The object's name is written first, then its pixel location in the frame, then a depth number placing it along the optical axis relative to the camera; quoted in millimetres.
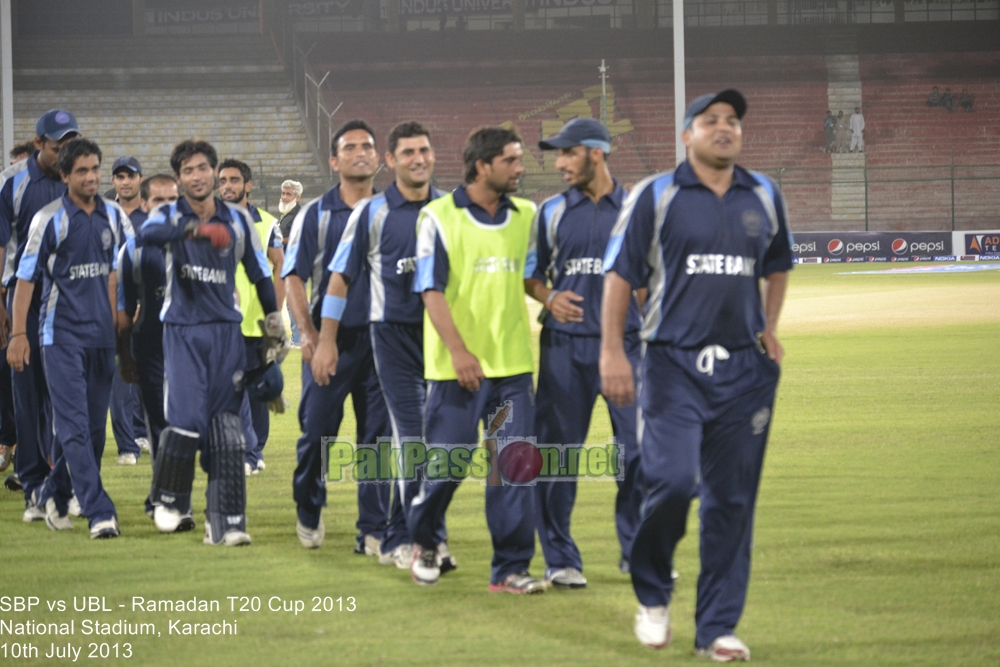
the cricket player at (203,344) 13859
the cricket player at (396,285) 12672
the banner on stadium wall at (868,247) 68687
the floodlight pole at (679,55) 56344
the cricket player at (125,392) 19312
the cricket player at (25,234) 15734
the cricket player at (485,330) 11695
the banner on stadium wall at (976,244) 68000
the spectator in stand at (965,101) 91500
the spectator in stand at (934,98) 91375
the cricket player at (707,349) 9672
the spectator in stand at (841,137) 87750
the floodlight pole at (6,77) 46406
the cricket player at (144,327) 15469
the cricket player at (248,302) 19281
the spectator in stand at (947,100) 91000
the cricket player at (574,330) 12102
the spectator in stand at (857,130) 86625
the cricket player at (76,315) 14508
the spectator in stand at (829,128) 87506
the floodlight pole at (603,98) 73150
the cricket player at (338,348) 13602
